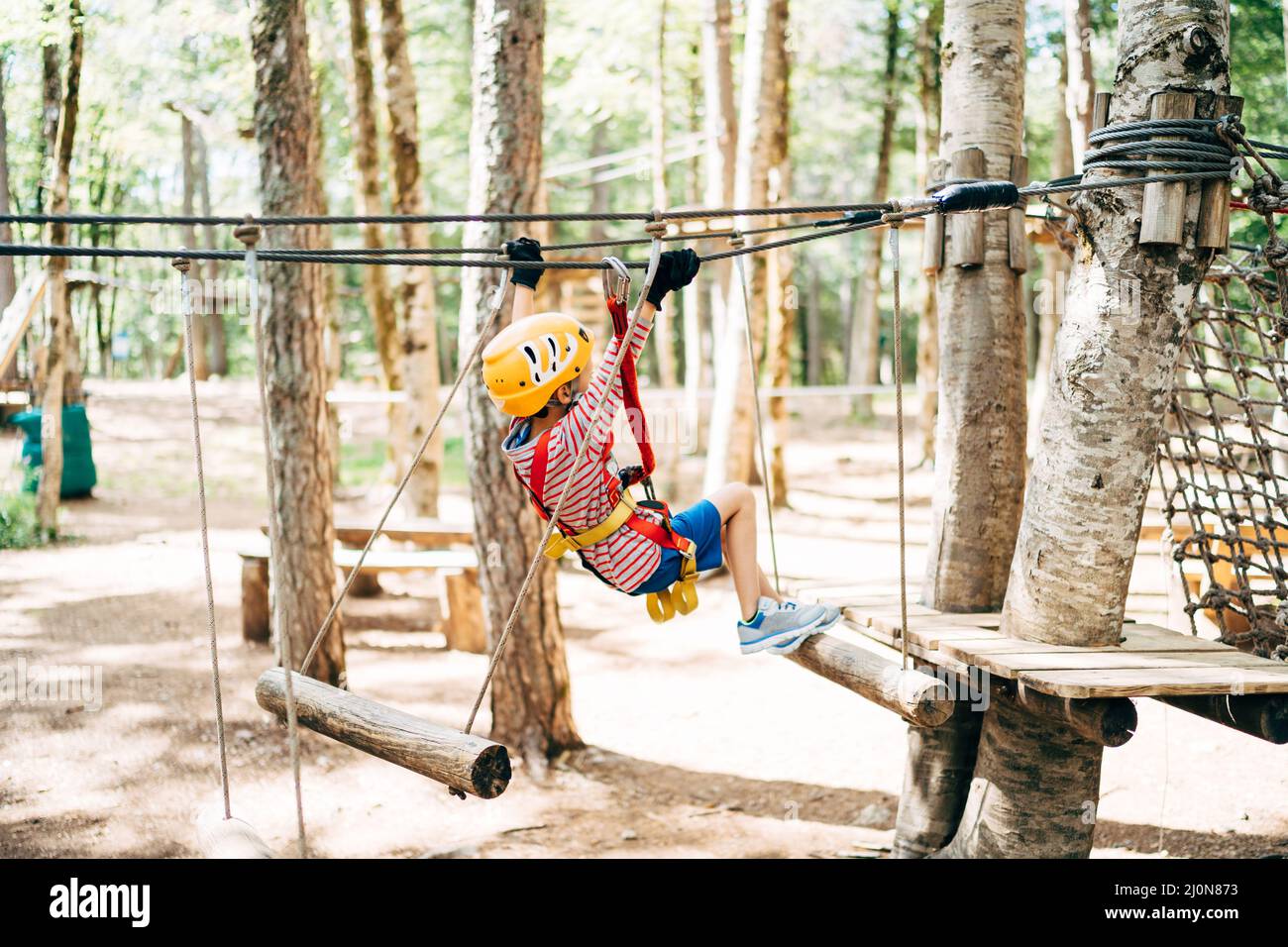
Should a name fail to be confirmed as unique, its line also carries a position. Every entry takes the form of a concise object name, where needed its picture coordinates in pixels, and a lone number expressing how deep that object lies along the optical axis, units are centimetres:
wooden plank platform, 254
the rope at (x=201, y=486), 253
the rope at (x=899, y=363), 258
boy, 289
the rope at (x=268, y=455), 234
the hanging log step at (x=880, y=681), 258
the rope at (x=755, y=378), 317
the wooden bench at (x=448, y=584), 637
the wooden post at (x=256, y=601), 635
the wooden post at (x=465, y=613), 646
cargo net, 350
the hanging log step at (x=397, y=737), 237
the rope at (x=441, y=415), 273
